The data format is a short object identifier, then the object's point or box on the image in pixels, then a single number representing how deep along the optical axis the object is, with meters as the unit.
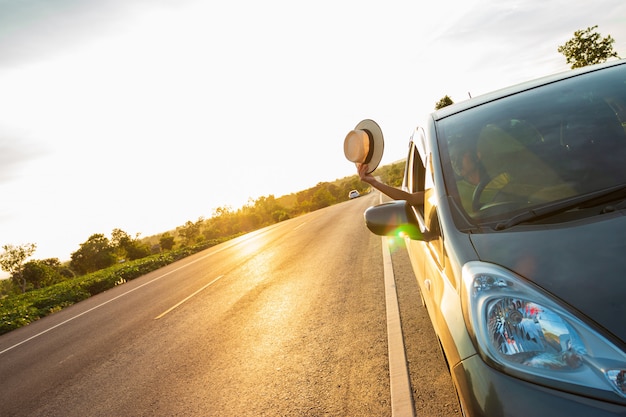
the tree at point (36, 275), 52.78
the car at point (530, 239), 1.39
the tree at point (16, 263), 52.03
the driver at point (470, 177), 2.29
